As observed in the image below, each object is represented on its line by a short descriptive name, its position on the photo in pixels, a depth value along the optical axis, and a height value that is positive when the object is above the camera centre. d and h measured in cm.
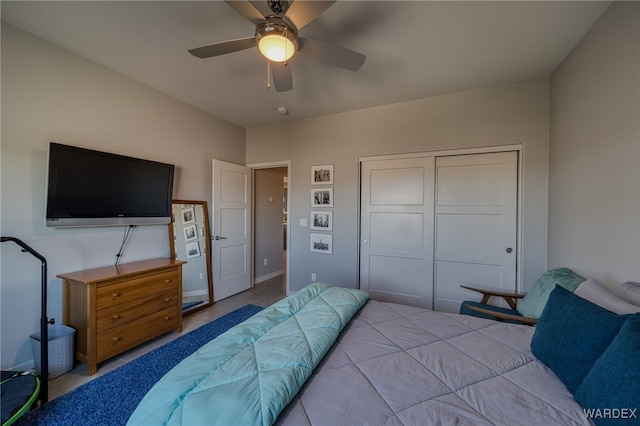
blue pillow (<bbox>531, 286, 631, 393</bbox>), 97 -52
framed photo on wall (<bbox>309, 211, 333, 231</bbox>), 360 -13
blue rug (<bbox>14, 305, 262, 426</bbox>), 154 -131
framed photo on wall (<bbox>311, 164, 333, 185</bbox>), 360 +56
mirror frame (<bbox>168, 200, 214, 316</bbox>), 338 -49
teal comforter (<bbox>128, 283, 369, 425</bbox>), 82 -64
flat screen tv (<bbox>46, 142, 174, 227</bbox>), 204 +20
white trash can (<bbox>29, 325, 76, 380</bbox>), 194 -115
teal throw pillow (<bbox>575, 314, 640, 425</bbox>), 74 -54
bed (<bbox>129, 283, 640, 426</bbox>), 85 -70
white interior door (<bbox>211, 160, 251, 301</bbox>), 363 -28
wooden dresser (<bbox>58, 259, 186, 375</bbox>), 199 -87
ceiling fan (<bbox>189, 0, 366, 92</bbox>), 135 +108
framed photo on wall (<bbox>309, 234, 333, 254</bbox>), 361 -46
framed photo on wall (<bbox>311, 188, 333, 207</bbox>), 360 +22
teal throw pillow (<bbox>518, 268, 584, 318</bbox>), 180 -58
